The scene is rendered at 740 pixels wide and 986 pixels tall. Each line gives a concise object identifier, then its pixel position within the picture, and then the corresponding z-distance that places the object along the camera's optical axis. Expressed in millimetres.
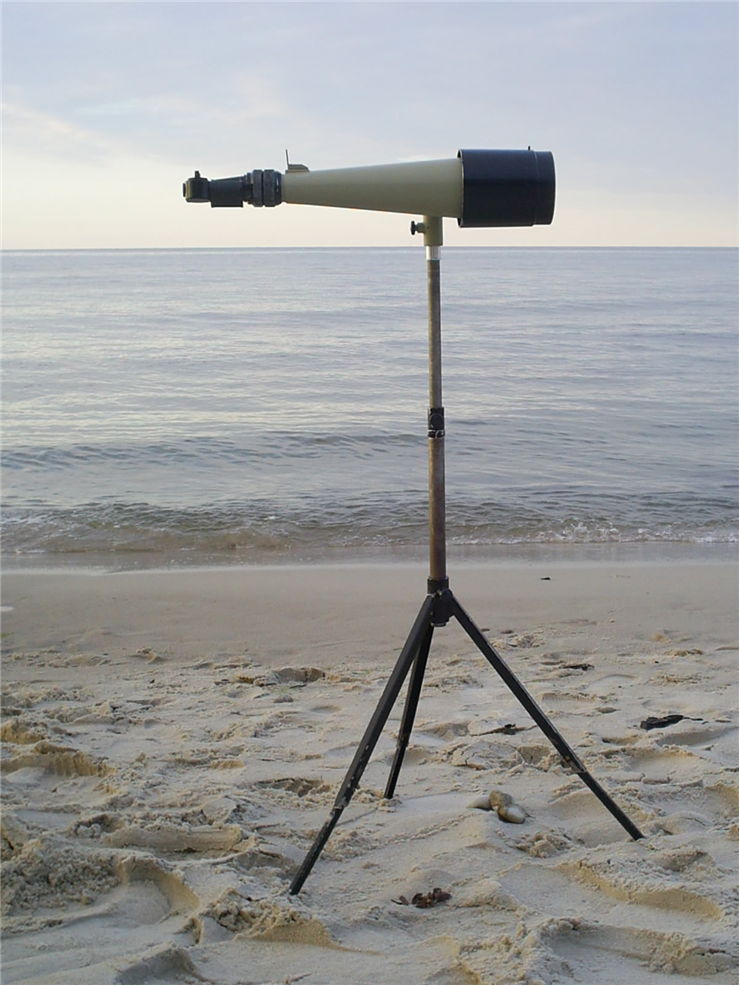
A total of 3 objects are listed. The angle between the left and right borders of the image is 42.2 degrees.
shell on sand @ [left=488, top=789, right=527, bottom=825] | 2910
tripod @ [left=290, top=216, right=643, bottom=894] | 2535
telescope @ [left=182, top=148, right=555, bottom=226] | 2410
